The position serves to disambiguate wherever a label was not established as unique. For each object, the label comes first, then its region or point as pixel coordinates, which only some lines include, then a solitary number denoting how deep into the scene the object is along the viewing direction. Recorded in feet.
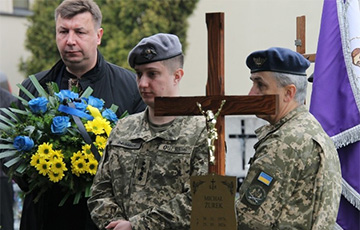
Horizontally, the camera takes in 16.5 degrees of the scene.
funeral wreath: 24.10
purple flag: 26.57
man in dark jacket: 27.63
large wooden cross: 18.00
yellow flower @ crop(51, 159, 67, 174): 23.94
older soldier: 18.99
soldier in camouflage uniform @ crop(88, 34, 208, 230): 20.25
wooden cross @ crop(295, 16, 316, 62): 29.69
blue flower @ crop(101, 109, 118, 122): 25.14
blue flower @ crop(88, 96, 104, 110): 25.55
